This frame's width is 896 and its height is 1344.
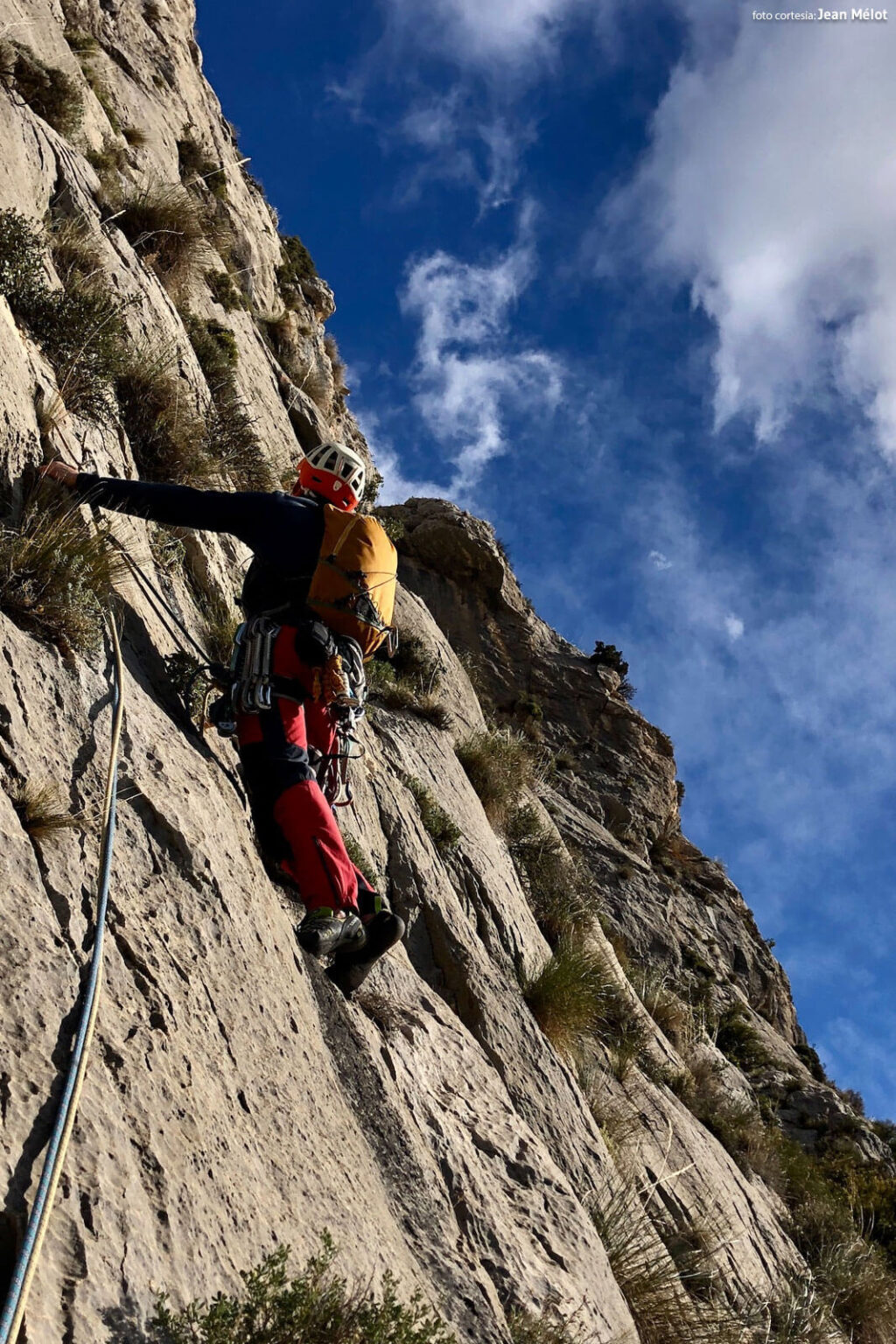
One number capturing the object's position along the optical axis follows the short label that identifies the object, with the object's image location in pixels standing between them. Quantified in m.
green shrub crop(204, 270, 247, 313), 12.54
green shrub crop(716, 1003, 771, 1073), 14.22
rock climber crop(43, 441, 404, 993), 5.12
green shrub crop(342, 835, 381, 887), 6.85
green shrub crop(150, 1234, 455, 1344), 2.83
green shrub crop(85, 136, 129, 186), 9.04
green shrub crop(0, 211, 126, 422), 6.02
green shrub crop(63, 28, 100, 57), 11.94
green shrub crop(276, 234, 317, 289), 18.08
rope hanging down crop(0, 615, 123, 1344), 2.37
